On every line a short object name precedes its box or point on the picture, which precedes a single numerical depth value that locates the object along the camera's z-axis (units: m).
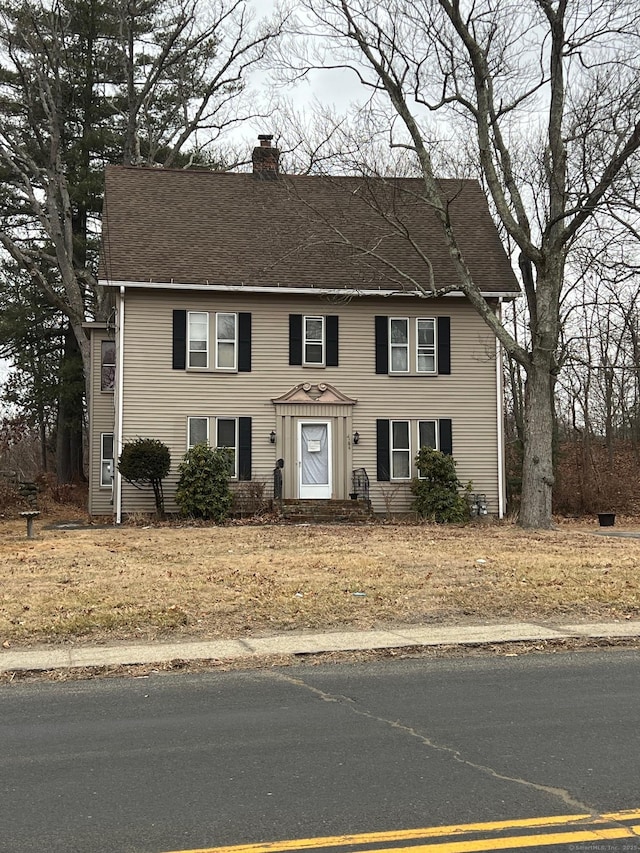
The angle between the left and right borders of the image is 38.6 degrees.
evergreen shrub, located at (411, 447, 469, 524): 24.14
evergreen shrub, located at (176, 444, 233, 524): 23.19
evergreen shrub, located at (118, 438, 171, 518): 22.89
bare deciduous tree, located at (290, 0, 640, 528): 20.86
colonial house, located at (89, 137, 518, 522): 24.58
